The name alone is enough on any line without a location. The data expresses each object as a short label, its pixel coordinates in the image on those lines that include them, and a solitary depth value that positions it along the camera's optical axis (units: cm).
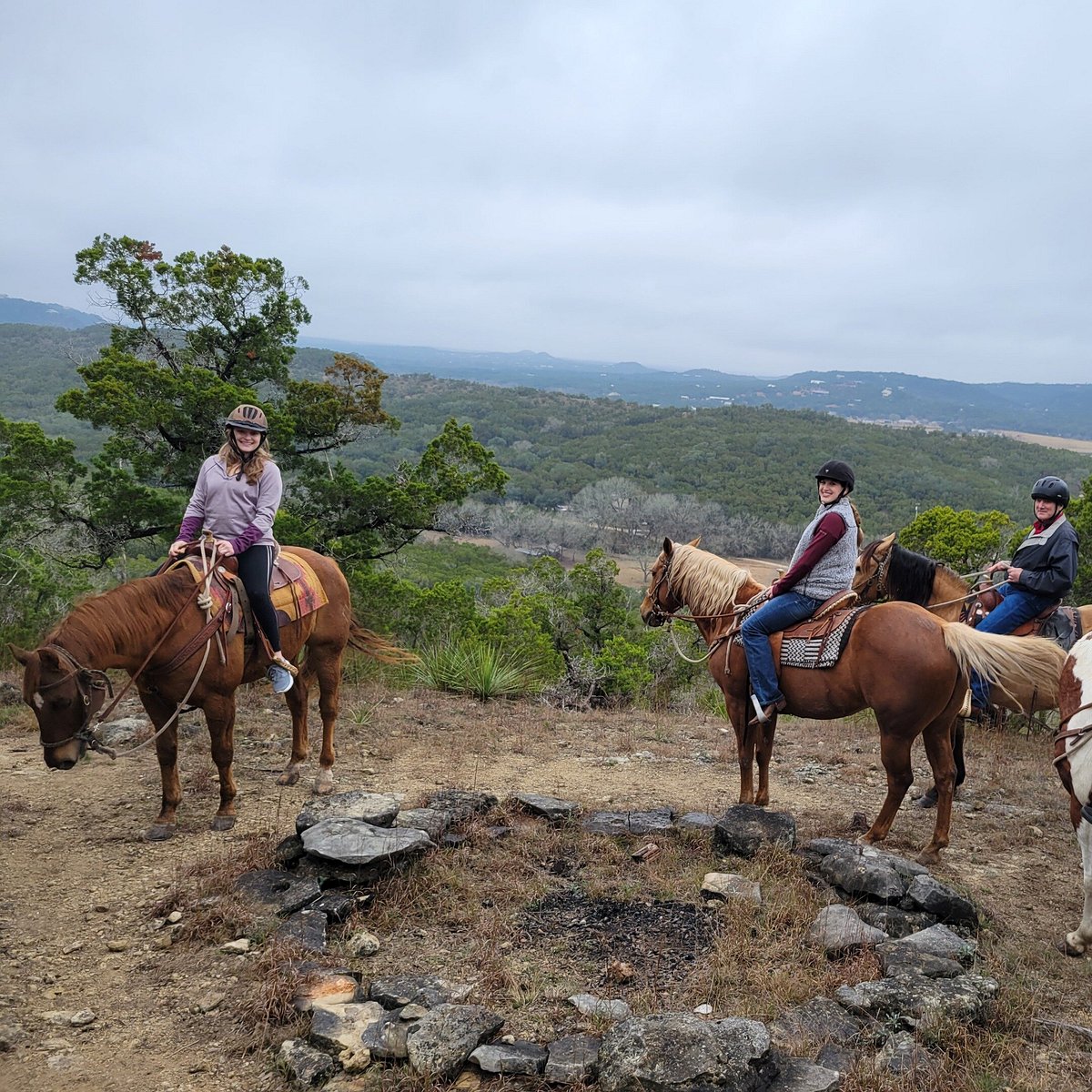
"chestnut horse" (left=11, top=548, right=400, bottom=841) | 459
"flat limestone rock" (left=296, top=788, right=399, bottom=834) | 482
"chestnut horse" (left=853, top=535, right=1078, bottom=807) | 656
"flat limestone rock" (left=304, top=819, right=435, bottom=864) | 445
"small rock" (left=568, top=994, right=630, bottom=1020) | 333
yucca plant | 983
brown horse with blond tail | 488
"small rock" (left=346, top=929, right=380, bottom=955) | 393
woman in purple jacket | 549
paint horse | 395
